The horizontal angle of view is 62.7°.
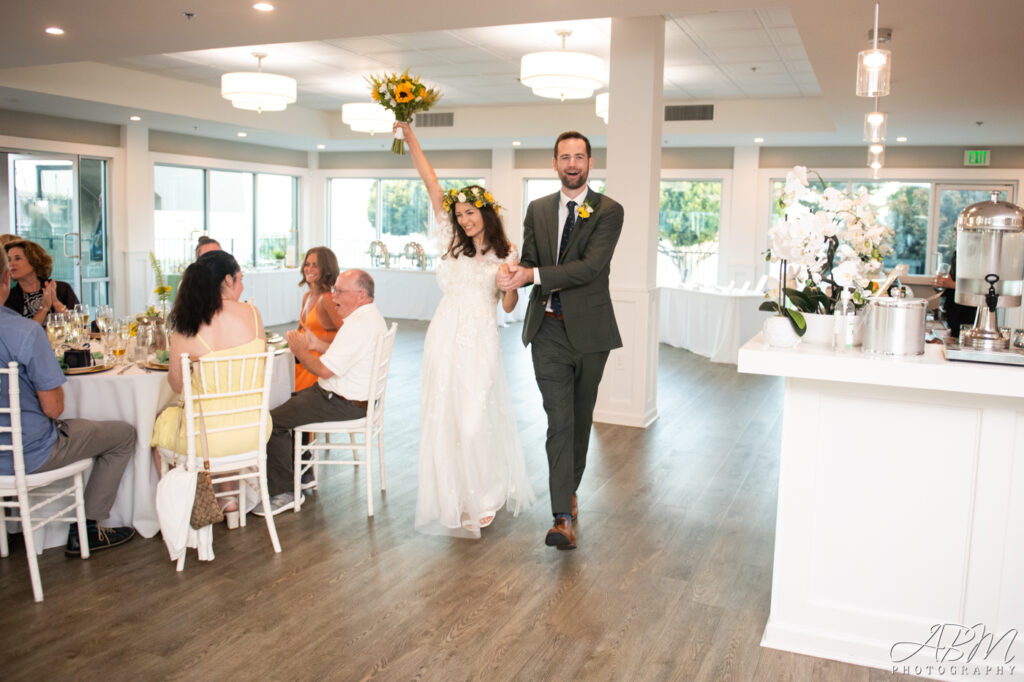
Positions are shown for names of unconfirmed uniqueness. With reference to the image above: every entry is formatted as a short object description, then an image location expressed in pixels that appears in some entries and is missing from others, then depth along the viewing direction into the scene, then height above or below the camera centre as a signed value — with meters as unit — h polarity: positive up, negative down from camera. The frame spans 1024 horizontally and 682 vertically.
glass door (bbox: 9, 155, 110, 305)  10.52 +0.36
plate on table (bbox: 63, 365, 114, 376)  3.97 -0.60
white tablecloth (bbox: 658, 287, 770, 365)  9.98 -0.78
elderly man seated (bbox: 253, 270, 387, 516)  4.33 -0.62
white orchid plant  3.06 +0.05
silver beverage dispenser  2.89 +0.01
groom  3.96 -0.25
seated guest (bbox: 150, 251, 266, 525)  3.77 -0.38
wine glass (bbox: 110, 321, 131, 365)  4.42 -0.53
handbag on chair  3.63 -1.12
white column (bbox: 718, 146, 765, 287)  12.93 +0.58
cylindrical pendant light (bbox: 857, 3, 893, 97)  3.78 +0.86
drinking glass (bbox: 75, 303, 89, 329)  4.82 -0.42
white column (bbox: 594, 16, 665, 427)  6.41 +0.44
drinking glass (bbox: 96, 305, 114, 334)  4.80 -0.43
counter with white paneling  2.79 -0.87
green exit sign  11.94 +1.52
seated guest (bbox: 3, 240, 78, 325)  5.34 -0.28
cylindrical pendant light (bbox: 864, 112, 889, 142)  5.50 +0.87
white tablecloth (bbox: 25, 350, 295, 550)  3.94 -0.79
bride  4.05 -0.61
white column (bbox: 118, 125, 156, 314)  11.51 +0.19
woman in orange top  4.97 -0.32
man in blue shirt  3.37 -0.81
